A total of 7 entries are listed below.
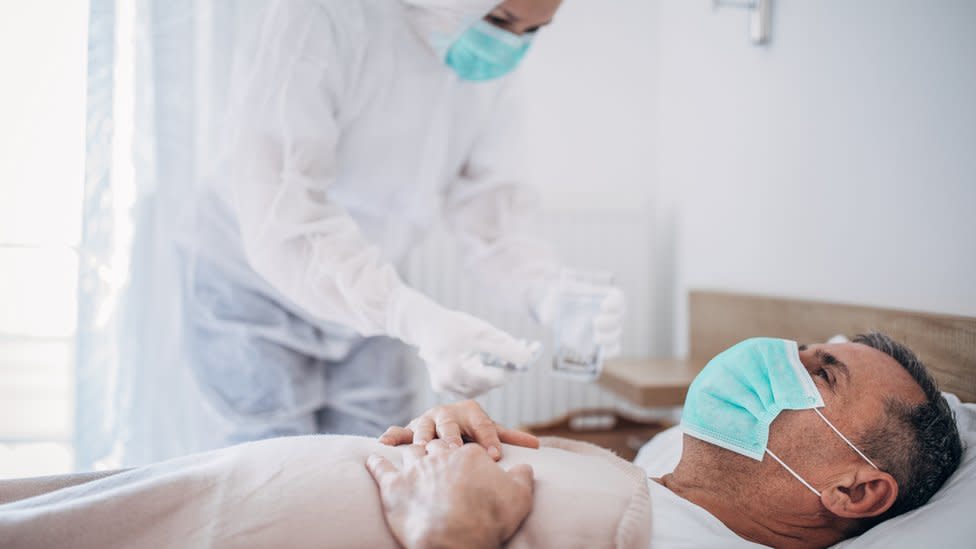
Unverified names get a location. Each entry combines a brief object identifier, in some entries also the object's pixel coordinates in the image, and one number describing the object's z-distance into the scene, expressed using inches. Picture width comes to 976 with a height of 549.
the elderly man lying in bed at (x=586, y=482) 28.6
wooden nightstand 67.2
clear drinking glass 52.3
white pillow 31.5
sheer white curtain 45.0
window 42.7
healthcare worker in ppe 43.8
